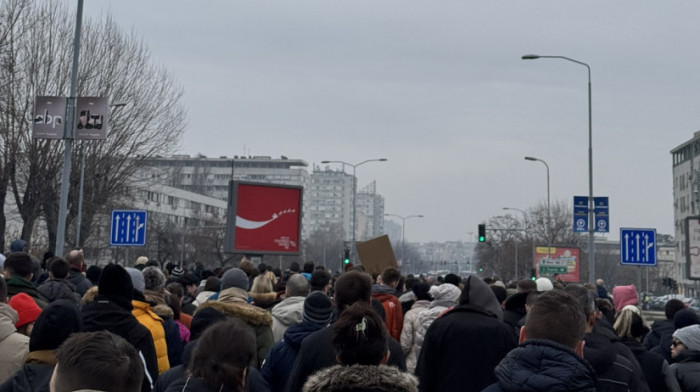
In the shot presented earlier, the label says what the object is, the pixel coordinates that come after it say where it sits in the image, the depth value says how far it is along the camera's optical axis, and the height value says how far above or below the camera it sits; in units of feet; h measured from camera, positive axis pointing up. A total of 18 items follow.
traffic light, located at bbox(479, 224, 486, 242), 162.40 +6.99
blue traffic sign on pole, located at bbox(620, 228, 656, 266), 79.20 +2.50
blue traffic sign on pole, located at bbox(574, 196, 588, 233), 101.24 +6.65
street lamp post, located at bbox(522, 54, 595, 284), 100.83 +11.98
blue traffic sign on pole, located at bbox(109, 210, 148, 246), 75.87 +2.62
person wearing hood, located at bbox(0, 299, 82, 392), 15.85 -1.51
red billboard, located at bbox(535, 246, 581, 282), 177.27 +1.84
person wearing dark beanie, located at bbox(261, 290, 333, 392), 21.03 -1.84
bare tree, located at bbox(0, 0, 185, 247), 108.06 +17.67
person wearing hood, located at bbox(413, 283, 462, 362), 30.42 -1.16
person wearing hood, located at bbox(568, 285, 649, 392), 17.07 -1.74
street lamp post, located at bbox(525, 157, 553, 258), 177.47 +21.77
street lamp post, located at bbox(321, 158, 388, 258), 231.09 +26.70
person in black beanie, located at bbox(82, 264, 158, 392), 20.44 -1.27
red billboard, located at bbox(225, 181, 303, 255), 72.23 +3.63
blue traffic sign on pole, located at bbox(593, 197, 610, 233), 100.17 +6.69
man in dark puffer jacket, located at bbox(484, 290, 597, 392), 12.78 -1.23
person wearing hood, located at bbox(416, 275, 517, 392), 21.01 -1.77
